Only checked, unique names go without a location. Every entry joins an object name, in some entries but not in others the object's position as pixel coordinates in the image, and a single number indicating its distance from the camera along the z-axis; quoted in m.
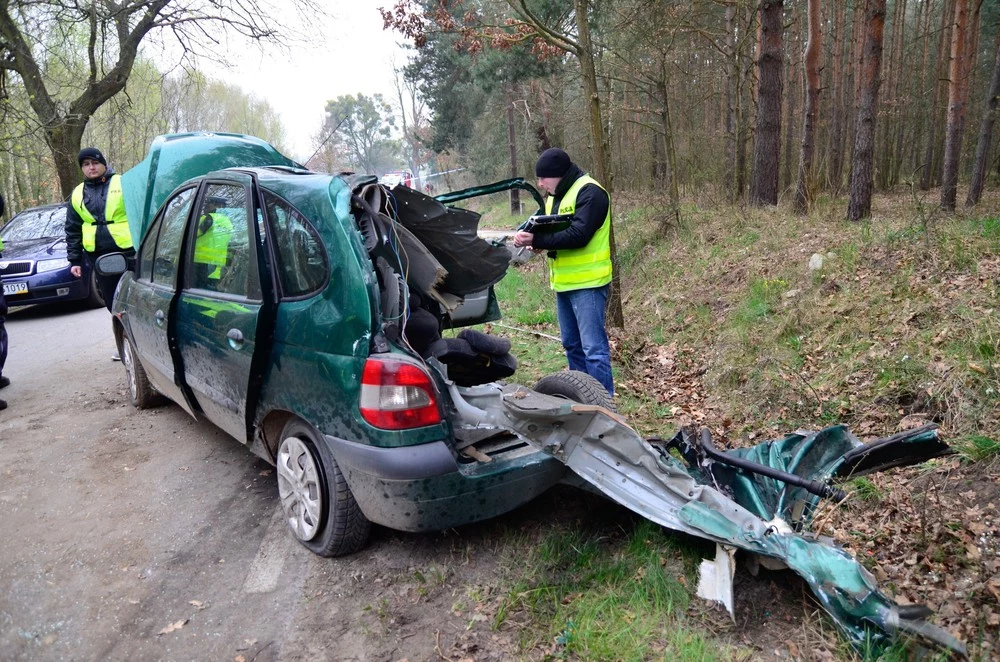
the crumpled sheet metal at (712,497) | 2.22
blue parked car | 10.16
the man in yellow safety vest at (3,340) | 6.45
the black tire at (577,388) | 3.58
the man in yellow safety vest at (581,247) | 4.57
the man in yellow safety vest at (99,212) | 6.64
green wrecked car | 2.66
